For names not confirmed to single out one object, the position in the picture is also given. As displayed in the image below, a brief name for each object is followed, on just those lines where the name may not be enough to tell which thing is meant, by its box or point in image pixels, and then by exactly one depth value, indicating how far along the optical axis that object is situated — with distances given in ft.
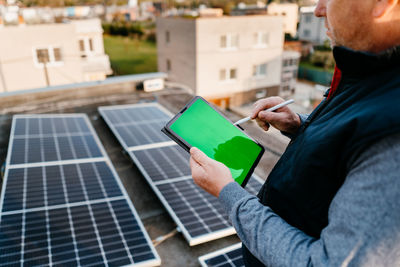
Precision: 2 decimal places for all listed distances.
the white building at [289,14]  114.93
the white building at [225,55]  66.03
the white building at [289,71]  78.72
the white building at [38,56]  50.16
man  3.25
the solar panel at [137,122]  20.92
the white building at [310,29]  111.65
